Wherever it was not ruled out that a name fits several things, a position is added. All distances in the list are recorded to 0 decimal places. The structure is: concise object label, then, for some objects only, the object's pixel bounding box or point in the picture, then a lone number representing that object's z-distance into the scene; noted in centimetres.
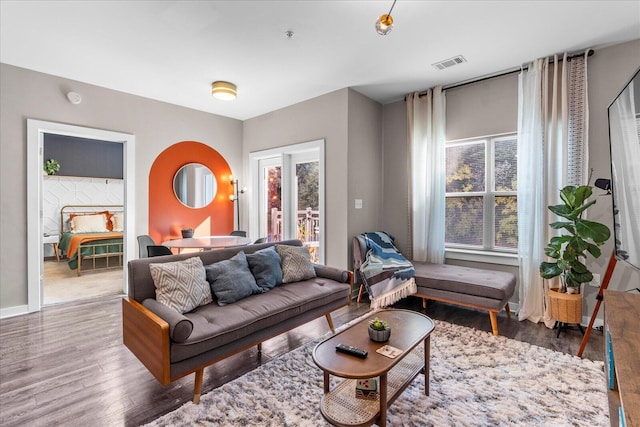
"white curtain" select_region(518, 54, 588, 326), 306
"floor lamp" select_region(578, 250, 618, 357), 242
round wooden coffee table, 156
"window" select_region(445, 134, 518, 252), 369
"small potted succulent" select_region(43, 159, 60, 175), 631
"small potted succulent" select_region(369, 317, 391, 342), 185
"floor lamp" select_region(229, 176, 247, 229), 550
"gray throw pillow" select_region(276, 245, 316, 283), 303
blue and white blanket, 341
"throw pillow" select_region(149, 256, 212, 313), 217
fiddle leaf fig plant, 267
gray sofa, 178
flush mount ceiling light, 380
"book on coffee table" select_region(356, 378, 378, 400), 171
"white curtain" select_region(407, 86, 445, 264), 396
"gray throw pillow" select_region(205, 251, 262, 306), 243
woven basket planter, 283
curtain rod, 306
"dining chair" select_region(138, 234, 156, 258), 388
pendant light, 194
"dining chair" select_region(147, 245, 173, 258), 344
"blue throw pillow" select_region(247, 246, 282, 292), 280
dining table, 365
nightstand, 631
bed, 564
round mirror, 486
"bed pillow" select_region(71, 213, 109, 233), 645
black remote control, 167
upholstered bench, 295
